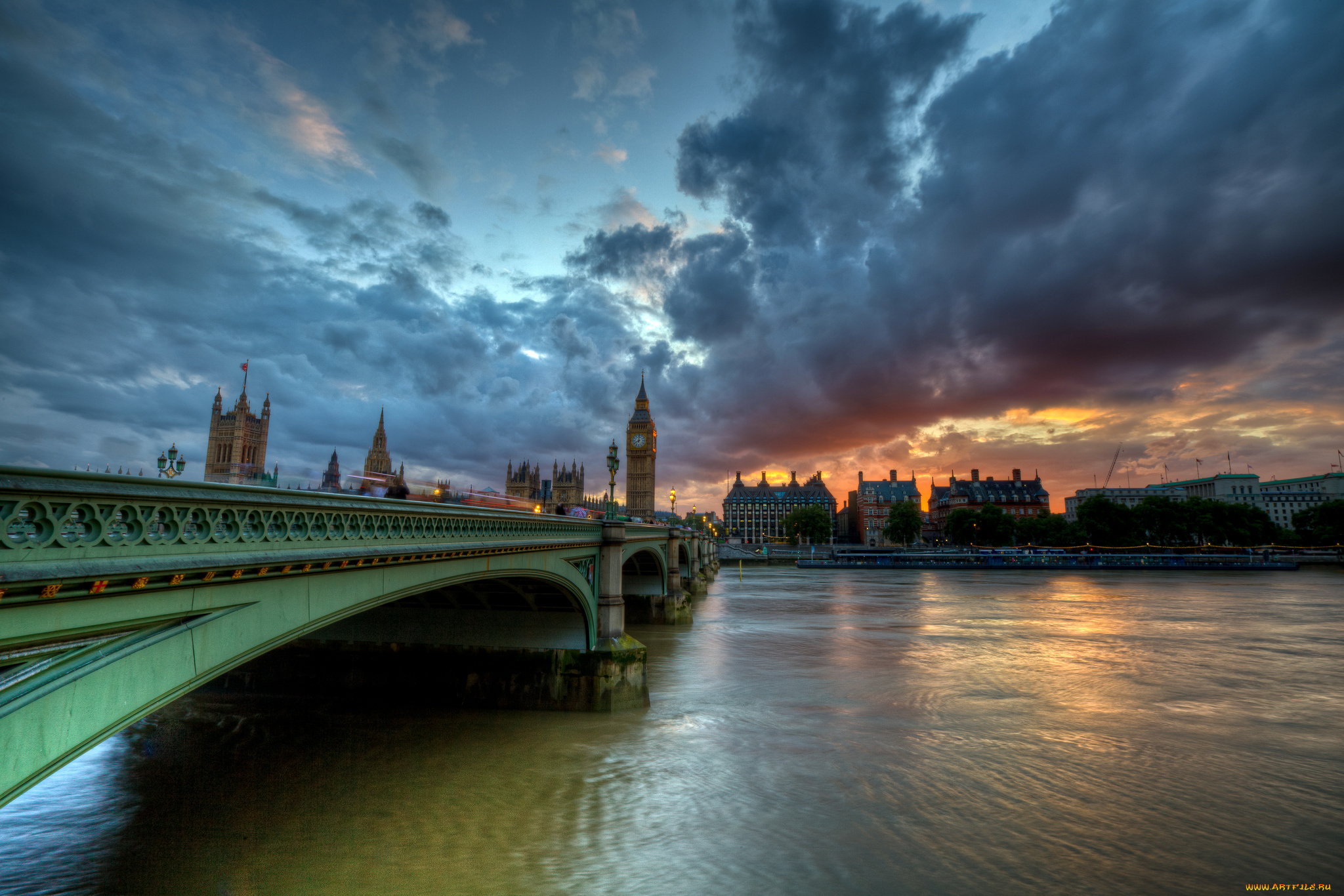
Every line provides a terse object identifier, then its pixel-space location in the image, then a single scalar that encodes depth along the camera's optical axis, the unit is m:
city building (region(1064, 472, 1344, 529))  183.38
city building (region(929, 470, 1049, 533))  176.62
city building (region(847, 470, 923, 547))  187.12
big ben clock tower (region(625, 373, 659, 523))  148.38
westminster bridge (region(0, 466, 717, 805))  4.64
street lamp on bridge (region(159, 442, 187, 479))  9.61
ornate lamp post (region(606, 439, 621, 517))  21.33
